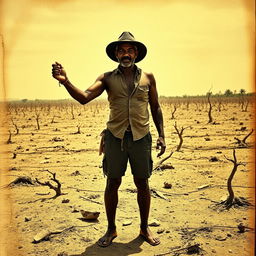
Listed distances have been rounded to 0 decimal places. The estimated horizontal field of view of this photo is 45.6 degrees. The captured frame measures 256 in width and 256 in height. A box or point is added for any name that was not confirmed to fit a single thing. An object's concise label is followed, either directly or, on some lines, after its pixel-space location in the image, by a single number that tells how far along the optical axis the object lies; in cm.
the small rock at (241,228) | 318
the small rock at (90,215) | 351
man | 279
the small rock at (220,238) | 307
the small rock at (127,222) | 343
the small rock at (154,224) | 344
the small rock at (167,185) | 465
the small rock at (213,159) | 668
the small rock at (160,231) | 327
